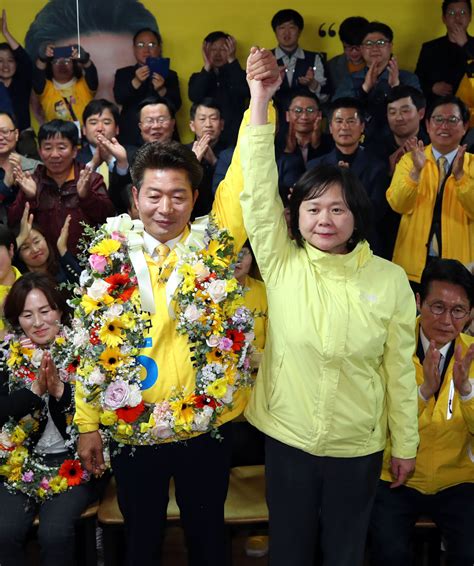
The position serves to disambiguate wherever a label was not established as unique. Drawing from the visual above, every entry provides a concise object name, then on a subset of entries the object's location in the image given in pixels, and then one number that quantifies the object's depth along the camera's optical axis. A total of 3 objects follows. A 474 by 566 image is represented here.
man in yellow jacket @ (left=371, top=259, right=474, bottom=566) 2.59
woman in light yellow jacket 2.12
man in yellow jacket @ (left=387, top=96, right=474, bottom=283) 4.05
